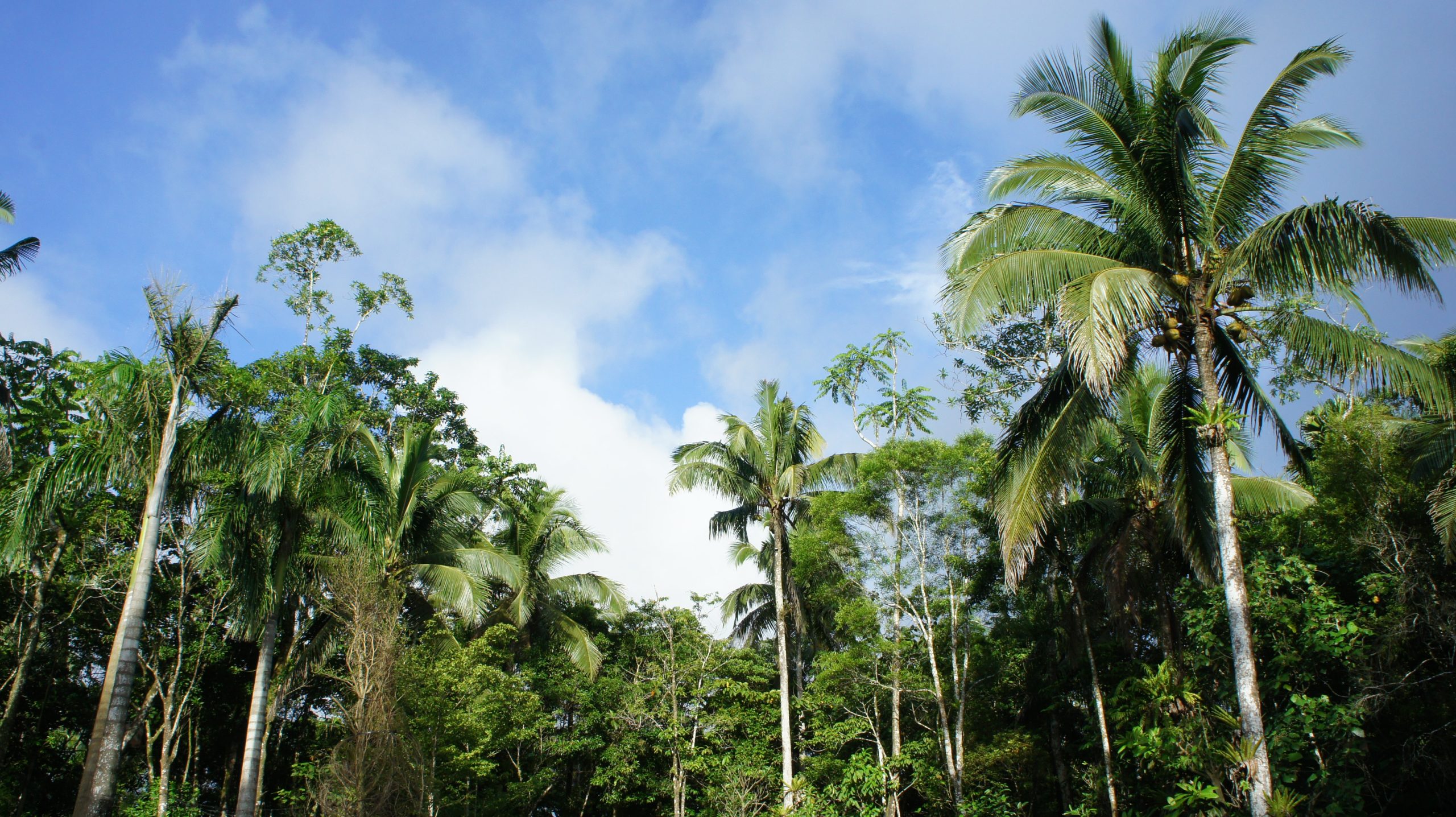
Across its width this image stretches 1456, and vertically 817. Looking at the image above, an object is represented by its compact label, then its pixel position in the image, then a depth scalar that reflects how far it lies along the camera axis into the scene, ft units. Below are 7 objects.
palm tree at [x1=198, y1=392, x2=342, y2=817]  39.37
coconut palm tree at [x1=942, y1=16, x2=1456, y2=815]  26.68
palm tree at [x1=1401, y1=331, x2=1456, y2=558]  30.71
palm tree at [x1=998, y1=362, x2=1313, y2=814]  44.55
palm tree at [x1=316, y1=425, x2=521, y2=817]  37.14
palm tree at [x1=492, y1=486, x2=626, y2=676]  69.97
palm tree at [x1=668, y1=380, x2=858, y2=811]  67.46
